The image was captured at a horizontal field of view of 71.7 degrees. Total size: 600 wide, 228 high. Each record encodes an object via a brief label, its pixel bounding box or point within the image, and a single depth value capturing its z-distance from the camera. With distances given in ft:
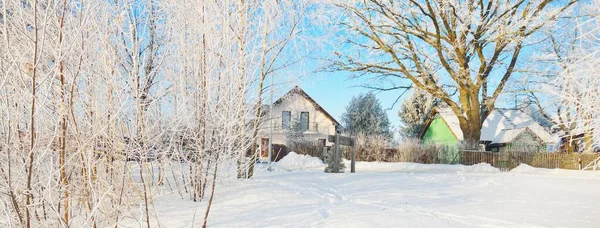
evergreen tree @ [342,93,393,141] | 105.09
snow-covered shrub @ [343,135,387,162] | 65.16
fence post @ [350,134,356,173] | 39.89
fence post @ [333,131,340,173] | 37.42
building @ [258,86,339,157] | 102.42
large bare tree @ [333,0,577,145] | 47.47
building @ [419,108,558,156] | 81.56
